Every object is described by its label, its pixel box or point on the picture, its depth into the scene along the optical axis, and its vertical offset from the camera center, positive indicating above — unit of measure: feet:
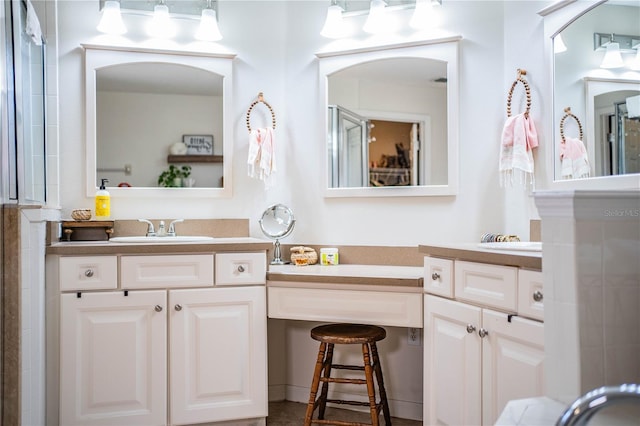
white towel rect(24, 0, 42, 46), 7.83 +2.78
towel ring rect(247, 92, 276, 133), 10.01 +1.94
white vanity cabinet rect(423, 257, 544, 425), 6.06 -1.50
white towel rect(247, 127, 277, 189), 9.71 +1.08
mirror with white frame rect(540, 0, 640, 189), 6.68 +1.60
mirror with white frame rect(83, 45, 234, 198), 9.67 +1.75
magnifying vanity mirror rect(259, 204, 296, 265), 9.71 -0.07
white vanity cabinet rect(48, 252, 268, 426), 8.13 -1.80
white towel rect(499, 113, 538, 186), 8.32 +1.01
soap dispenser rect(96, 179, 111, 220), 9.32 +0.24
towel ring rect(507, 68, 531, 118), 8.43 +1.90
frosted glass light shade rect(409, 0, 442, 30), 9.25 +3.31
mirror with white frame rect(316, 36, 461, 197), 9.25 +1.65
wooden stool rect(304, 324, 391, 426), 8.09 -2.18
